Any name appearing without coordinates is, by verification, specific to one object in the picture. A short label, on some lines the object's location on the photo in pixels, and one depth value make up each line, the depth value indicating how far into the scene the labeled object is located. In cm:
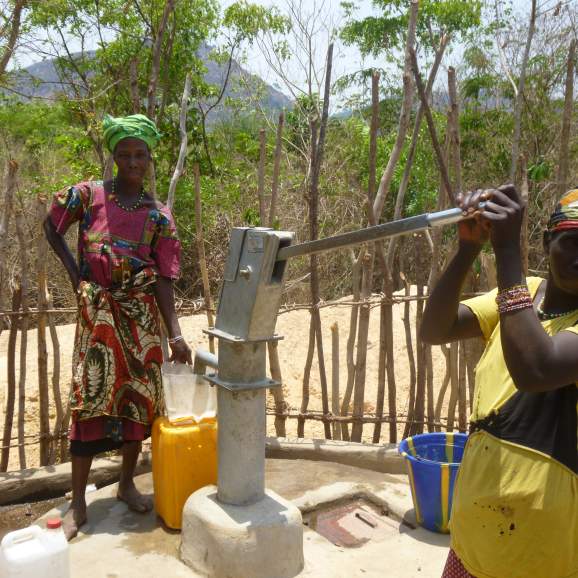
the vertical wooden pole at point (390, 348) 340
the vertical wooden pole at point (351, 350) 364
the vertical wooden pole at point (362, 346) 348
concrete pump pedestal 218
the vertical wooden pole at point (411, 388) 352
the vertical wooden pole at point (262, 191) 348
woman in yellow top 117
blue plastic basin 253
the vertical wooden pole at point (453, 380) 358
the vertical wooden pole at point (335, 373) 384
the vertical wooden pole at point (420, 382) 348
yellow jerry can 255
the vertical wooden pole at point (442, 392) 367
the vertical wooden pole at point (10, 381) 323
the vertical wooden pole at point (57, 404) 332
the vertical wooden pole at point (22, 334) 318
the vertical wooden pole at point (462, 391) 355
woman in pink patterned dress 251
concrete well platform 233
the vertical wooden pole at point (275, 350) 343
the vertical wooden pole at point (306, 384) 362
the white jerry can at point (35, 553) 185
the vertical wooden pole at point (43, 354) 315
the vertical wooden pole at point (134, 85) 316
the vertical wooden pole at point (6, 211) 301
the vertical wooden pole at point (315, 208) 333
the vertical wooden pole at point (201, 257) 351
